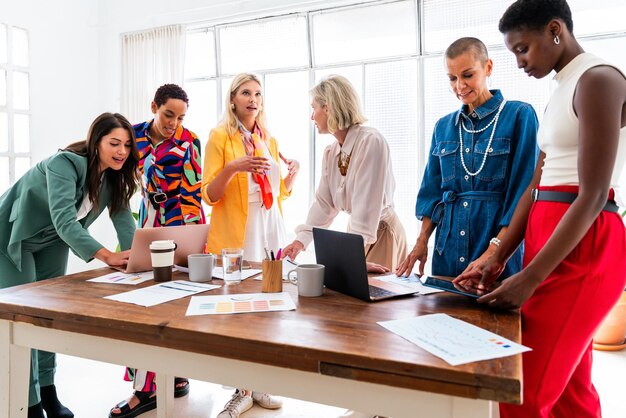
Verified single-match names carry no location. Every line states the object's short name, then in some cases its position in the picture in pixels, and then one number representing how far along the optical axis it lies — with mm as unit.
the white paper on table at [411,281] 1460
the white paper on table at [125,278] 1656
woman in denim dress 1663
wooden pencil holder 1482
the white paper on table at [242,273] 1727
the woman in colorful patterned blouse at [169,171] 2572
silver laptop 1750
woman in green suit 1917
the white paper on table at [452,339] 928
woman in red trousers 1120
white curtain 4953
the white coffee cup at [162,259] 1630
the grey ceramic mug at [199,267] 1654
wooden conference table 897
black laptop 1334
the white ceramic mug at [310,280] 1429
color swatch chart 1275
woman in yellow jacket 2428
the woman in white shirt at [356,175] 1990
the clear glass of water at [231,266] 1608
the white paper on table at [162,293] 1387
